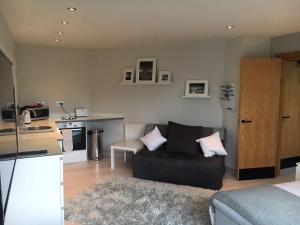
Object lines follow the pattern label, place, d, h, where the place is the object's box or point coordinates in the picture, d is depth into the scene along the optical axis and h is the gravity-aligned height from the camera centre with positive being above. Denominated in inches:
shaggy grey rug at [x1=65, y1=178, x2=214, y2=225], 120.3 -54.7
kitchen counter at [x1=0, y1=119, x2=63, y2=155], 67.9 -20.9
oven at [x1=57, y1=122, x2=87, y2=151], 207.6 -32.4
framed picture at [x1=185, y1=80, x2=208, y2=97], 196.2 +3.9
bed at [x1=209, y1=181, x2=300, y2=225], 78.5 -35.0
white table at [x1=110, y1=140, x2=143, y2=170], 185.9 -36.9
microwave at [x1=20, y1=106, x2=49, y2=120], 183.8 -13.2
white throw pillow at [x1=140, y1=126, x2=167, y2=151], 185.3 -32.0
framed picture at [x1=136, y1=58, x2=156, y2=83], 213.5 +18.2
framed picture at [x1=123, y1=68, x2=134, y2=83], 222.1 +14.6
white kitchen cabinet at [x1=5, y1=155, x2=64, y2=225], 94.9 -35.8
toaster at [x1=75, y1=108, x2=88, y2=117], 225.3 -15.9
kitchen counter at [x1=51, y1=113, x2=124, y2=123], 206.0 -19.9
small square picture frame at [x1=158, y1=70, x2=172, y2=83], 207.2 +12.4
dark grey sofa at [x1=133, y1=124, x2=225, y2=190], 155.6 -44.1
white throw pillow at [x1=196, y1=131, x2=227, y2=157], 170.1 -32.8
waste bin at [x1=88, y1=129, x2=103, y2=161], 218.4 -41.2
